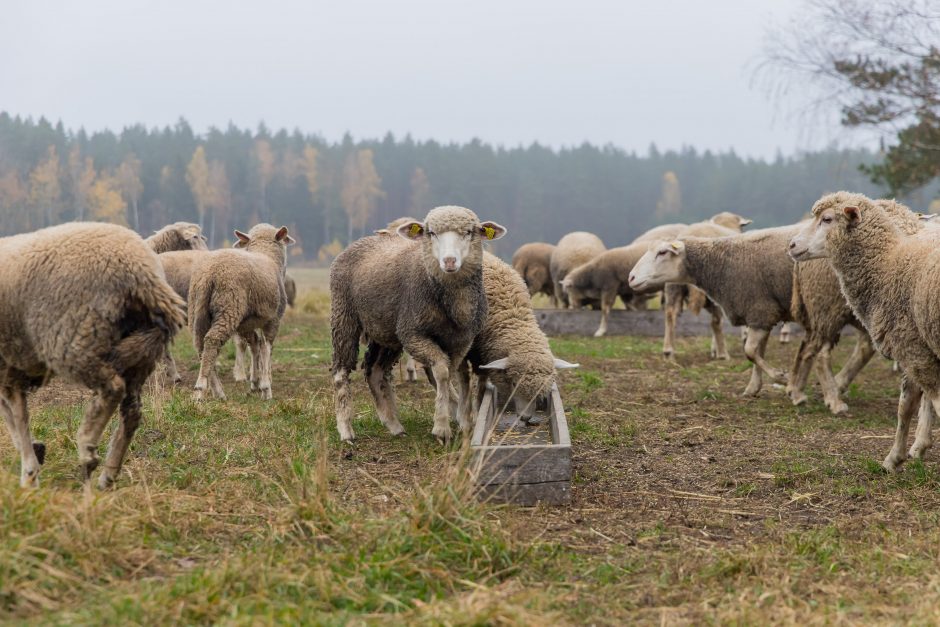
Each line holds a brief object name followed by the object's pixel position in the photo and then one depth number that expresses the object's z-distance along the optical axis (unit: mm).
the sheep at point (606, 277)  17094
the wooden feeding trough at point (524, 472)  5066
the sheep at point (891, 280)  5730
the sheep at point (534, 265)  21672
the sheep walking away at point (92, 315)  4594
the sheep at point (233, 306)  8758
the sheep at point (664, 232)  16766
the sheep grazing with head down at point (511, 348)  6895
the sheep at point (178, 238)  12273
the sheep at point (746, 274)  9492
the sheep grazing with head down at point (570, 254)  20047
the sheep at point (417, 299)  6418
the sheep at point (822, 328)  8430
